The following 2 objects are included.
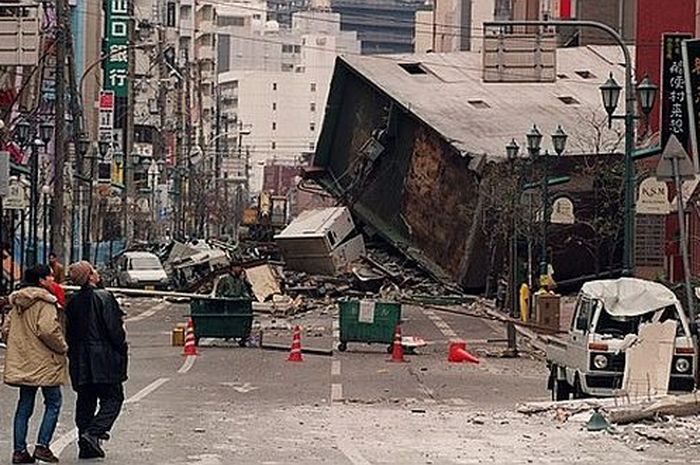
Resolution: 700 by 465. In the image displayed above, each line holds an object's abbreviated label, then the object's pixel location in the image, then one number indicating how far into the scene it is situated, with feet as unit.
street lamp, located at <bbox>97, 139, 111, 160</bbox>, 228.39
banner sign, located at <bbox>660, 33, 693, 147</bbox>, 123.13
